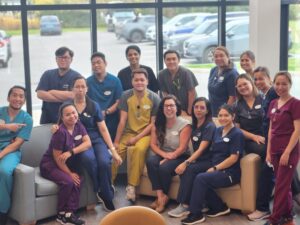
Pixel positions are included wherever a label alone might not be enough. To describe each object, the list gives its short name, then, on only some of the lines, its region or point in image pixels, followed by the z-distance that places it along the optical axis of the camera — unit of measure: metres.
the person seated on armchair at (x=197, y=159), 4.45
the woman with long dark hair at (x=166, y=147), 4.60
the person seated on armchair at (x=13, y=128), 4.37
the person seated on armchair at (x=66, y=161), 4.34
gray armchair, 4.22
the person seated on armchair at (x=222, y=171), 4.30
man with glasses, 4.96
